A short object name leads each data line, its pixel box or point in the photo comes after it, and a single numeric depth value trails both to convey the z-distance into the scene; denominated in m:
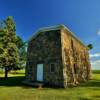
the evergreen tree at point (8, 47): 16.82
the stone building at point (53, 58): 11.17
